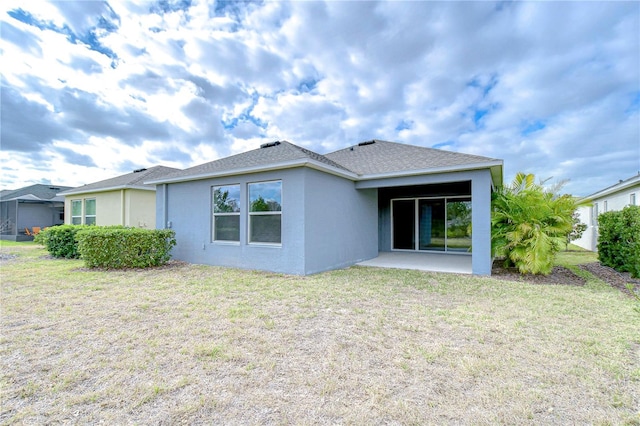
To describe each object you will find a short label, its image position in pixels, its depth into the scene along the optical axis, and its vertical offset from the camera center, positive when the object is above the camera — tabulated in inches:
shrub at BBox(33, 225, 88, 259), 417.1 -37.0
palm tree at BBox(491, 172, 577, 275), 278.7 -11.7
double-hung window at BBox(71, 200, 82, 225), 601.6 +9.4
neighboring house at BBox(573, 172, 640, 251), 439.2 +22.0
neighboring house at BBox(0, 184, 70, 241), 769.6 +16.8
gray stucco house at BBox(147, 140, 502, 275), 299.6 +13.5
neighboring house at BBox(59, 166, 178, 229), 525.7 +28.4
